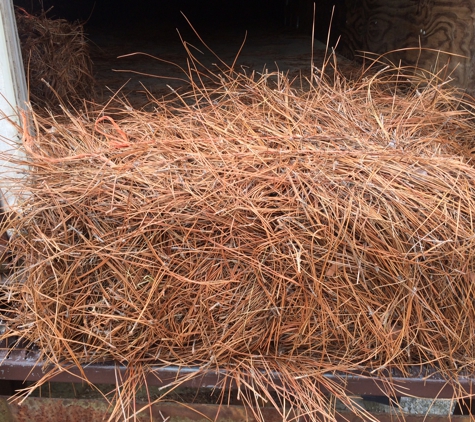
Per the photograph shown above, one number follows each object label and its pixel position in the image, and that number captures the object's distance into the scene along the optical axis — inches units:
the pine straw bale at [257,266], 48.9
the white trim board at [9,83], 60.8
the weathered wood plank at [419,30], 81.4
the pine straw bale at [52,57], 96.3
